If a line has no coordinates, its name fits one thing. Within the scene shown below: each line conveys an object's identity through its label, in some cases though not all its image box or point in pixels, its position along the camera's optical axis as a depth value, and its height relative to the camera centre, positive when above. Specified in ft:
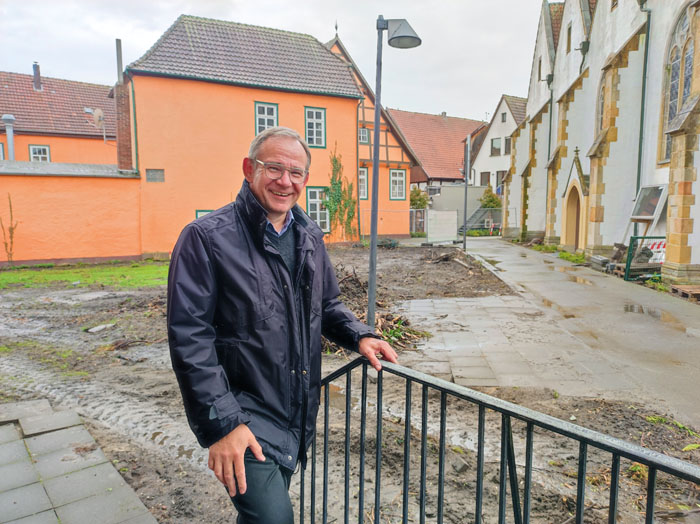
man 5.86 -1.52
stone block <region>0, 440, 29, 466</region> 11.70 -5.84
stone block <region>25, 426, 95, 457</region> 12.23 -5.82
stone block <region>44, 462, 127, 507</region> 10.21 -5.83
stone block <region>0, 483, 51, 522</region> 9.53 -5.81
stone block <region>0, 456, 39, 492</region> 10.61 -5.82
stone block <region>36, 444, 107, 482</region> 11.16 -5.82
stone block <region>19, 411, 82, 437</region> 13.17 -5.79
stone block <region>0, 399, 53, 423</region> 14.14 -5.85
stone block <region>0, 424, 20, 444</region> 12.80 -5.86
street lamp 24.12 +7.56
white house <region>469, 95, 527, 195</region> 141.59 +21.09
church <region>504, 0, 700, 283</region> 37.73 +9.92
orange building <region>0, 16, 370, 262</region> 63.93 +10.91
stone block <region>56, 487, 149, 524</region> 9.43 -5.83
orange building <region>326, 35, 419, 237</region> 93.91 +9.88
